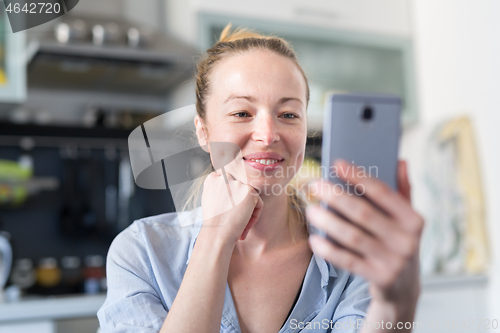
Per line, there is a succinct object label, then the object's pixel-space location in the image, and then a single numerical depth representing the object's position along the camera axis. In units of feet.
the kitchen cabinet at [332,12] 4.78
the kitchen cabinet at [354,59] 5.14
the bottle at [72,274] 4.72
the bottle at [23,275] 4.45
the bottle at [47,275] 4.65
